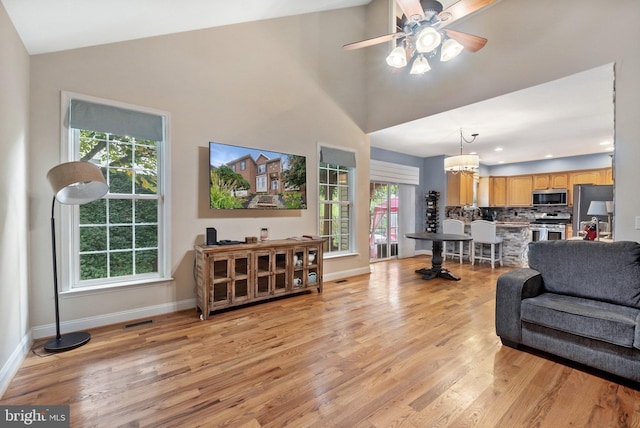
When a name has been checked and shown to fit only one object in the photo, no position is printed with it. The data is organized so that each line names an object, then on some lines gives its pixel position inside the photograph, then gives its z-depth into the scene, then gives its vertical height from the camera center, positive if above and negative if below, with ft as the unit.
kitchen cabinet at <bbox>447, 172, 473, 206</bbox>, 23.91 +1.73
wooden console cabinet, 10.17 -2.48
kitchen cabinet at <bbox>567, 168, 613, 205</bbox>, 21.86 +2.52
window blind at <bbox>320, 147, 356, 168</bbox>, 15.06 +2.97
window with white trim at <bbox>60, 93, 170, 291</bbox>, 9.01 +0.35
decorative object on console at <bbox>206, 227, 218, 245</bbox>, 10.72 -0.96
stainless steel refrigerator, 17.11 +0.80
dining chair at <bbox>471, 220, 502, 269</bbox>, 18.79 -2.00
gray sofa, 6.38 -2.53
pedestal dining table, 15.56 -2.77
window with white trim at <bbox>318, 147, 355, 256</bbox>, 15.67 +0.60
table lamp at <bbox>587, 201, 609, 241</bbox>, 11.27 -0.08
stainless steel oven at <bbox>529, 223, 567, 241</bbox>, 23.31 -1.88
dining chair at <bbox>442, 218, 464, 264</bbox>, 19.92 -1.41
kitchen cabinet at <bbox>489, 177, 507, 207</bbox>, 27.40 +1.74
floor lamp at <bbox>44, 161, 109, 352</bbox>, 7.03 +0.61
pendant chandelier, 15.96 +2.67
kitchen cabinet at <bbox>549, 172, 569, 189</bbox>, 24.00 +2.43
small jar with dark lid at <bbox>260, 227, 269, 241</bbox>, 12.71 -1.06
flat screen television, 11.30 +1.42
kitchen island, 19.40 -2.39
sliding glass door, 21.45 -0.82
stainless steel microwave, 23.97 +1.00
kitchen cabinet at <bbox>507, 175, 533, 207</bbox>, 25.99 +1.74
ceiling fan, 7.85 +5.50
